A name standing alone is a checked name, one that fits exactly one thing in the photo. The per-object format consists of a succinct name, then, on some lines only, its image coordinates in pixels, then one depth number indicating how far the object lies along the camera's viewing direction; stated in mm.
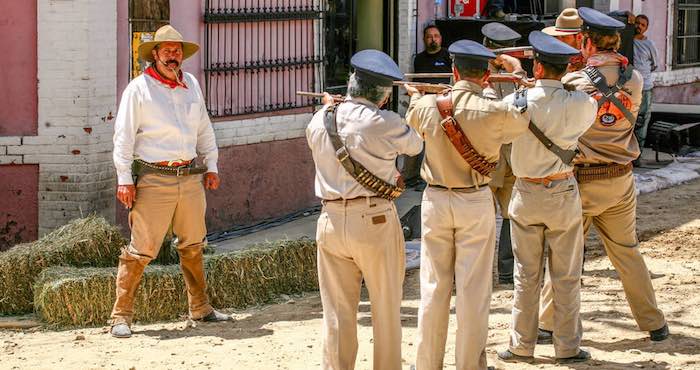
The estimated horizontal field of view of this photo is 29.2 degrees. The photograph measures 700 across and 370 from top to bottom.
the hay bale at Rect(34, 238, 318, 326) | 9102
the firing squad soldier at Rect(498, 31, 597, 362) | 7879
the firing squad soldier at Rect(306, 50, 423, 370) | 7062
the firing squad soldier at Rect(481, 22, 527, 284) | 10000
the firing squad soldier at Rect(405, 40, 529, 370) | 7352
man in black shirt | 14430
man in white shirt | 8852
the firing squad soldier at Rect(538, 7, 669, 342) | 8492
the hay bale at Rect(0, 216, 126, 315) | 9453
